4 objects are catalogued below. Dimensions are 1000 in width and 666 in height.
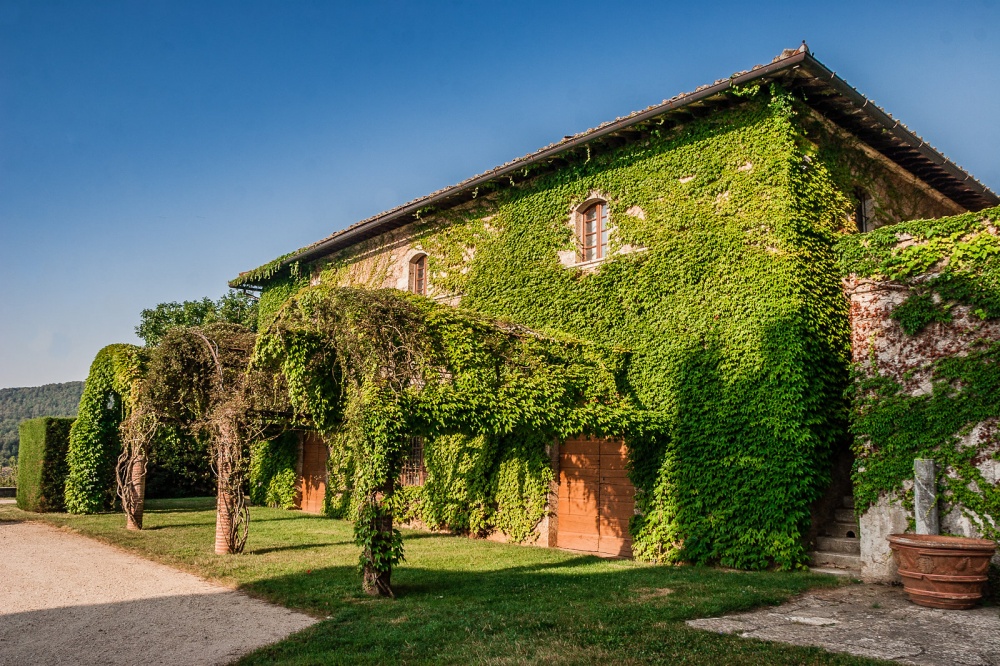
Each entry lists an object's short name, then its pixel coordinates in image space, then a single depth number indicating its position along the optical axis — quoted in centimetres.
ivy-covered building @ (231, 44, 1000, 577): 998
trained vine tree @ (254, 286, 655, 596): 789
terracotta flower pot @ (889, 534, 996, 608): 741
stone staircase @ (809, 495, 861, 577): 961
